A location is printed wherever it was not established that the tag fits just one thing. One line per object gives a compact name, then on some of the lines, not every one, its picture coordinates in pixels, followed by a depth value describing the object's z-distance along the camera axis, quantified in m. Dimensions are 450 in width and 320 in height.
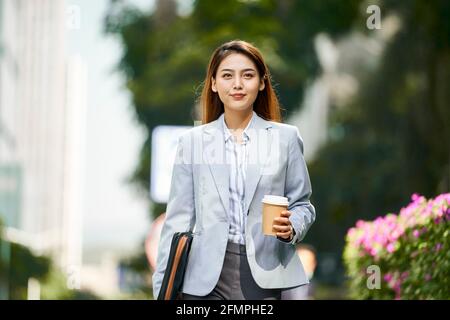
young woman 6.01
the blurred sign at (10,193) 17.31
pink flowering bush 8.51
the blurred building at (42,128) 17.89
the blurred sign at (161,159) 16.66
